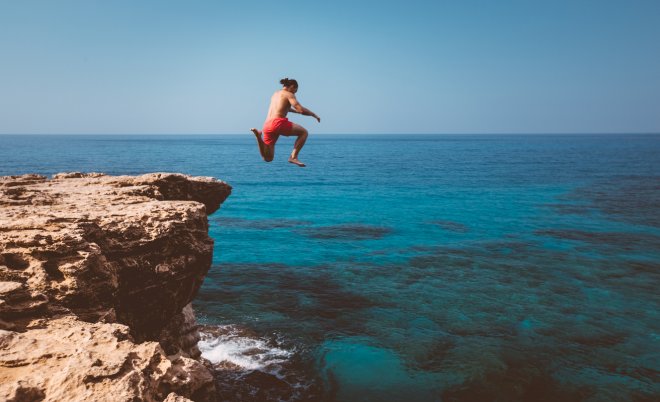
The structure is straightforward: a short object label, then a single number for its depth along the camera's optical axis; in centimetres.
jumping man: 1005
